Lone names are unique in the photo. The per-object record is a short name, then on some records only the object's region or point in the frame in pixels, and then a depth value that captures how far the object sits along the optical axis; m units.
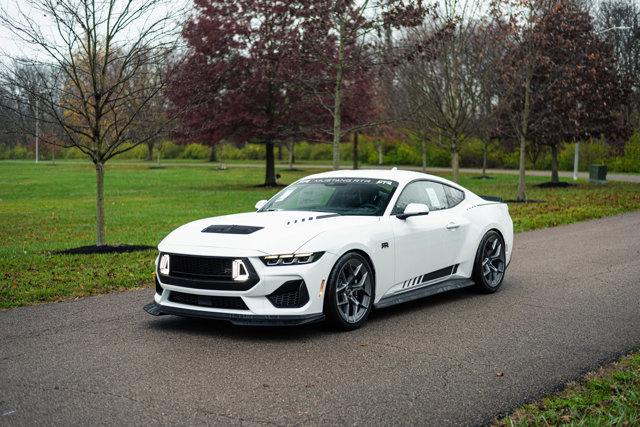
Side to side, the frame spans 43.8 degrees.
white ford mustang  6.61
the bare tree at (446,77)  21.20
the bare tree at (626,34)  44.50
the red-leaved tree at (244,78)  34.25
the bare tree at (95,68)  12.51
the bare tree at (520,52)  23.72
